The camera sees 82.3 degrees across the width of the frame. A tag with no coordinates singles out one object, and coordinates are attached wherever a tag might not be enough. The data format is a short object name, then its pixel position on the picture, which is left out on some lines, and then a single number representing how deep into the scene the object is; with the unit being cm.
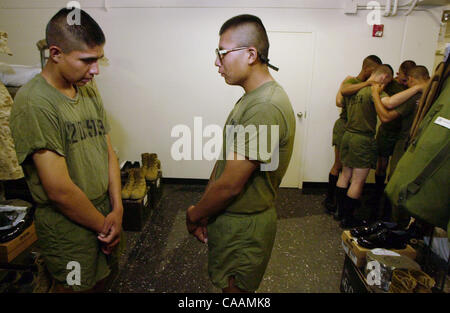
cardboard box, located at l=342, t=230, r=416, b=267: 164
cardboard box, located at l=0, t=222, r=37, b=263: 177
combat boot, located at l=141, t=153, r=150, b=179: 306
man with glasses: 100
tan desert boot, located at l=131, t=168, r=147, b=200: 255
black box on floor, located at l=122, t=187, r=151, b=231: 255
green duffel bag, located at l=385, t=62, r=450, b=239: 104
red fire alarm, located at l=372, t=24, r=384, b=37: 323
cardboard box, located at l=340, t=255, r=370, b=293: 156
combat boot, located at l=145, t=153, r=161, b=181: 298
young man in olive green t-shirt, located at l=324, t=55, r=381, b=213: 271
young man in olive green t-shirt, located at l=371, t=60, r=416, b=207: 289
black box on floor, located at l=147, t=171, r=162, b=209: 298
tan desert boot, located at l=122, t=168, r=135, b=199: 254
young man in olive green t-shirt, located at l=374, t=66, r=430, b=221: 239
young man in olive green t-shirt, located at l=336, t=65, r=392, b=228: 251
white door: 332
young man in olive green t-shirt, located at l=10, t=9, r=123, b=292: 100
